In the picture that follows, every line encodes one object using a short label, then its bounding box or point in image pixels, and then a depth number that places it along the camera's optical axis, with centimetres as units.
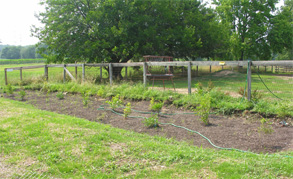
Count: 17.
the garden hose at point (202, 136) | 481
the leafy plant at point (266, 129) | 539
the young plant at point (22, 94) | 1095
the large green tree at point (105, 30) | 1587
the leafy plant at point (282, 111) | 647
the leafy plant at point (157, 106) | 733
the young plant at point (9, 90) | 1254
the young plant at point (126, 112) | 720
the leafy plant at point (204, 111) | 639
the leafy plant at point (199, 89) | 857
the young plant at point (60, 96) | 1084
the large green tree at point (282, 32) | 3468
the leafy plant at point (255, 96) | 764
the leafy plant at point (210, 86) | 887
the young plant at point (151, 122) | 633
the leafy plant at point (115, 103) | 818
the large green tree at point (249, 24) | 3469
